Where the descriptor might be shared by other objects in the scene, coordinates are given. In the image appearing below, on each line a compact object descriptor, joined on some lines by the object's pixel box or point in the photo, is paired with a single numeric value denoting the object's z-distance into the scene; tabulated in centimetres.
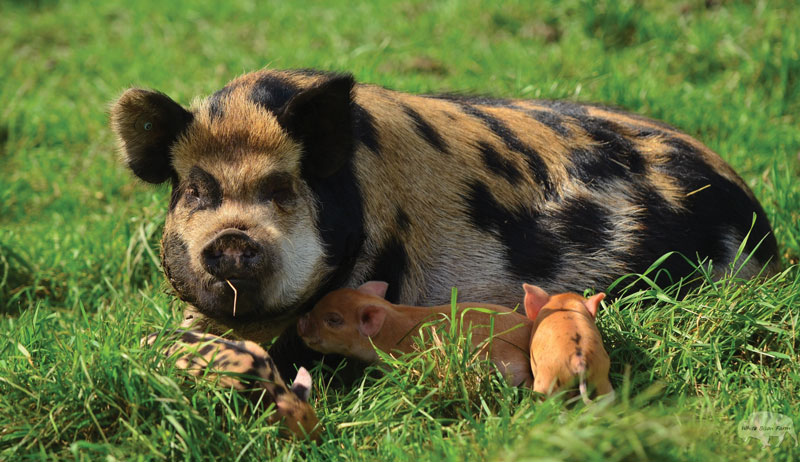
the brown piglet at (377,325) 759
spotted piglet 686
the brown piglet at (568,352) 673
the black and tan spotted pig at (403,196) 769
